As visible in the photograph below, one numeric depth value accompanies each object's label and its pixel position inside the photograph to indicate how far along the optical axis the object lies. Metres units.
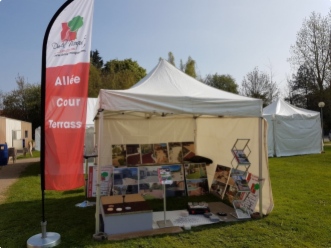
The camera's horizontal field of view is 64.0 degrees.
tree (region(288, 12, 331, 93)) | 20.11
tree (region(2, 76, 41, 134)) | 26.94
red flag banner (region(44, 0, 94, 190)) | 3.41
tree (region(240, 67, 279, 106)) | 24.55
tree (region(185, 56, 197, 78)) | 21.36
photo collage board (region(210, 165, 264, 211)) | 4.41
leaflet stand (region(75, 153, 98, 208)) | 5.03
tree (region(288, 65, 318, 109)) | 26.75
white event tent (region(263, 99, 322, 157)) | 12.26
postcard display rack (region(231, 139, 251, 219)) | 4.36
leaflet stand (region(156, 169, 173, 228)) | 3.93
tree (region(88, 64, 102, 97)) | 20.12
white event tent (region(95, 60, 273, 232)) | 3.79
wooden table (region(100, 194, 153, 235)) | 3.61
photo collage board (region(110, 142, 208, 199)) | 5.43
